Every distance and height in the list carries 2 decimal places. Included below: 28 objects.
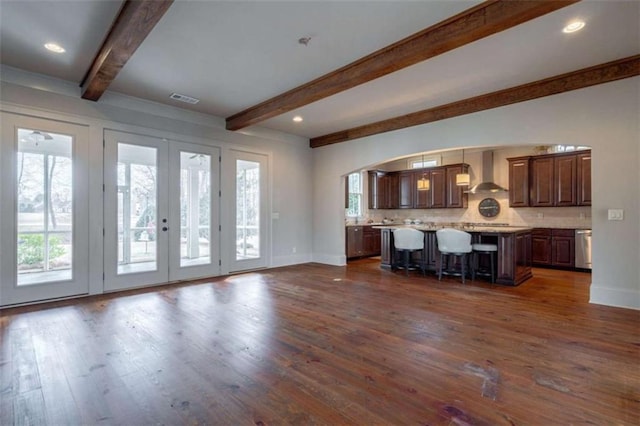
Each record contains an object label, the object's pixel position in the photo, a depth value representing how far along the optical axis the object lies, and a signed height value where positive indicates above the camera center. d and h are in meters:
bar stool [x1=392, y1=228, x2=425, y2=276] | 6.05 -0.57
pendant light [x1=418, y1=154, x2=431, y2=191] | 8.22 +0.73
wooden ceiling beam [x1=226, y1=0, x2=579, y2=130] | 2.56 +1.67
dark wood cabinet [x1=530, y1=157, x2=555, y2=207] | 6.98 +0.68
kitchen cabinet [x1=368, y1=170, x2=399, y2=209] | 9.52 +0.70
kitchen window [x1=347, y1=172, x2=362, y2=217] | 9.16 +0.53
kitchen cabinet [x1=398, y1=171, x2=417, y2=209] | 9.38 +0.72
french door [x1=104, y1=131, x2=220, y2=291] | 4.82 +0.04
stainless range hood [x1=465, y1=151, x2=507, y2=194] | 7.86 +0.92
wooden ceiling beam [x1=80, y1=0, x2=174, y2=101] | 2.54 +1.64
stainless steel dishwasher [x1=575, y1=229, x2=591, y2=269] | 6.38 -0.74
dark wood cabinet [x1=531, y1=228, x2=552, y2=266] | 6.95 -0.77
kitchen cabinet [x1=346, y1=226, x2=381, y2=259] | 8.12 -0.78
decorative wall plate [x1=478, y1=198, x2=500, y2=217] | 7.99 +0.14
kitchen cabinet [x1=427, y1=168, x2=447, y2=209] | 8.71 +0.65
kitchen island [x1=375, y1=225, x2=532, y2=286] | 5.20 -0.65
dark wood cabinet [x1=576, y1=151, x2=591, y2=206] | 6.47 +0.71
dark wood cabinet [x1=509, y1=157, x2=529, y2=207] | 7.31 +0.72
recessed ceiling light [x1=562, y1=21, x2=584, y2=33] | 2.98 +1.80
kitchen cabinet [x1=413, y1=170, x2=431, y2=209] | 9.03 +0.48
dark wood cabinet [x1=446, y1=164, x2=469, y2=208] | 8.42 +0.62
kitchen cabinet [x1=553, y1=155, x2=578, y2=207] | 6.68 +0.69
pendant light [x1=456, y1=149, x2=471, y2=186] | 7.53 +0.80
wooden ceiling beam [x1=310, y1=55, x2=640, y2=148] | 3.85 +1.74
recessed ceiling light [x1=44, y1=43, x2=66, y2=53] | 3.39 +1.83
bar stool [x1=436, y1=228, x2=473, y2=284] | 5.39 -0.54
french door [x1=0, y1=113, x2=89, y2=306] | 3.98 +0.05
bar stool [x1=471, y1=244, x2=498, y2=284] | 5.38 -0.77
